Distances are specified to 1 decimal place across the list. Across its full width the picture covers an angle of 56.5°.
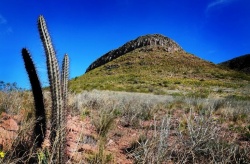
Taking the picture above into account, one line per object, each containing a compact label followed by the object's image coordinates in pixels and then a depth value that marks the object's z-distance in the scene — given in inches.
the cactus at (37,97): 115.5
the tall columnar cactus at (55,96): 105.7
